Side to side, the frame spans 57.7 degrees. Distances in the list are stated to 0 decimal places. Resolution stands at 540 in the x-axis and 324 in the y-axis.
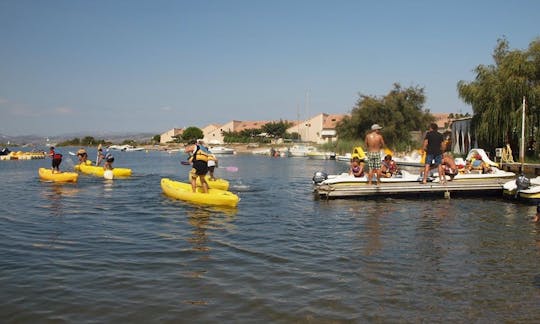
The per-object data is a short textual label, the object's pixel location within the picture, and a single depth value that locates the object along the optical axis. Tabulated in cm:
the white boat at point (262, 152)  7666
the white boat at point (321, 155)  5547
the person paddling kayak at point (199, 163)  1462
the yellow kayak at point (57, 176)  2219
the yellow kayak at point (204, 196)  1427
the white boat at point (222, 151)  7788
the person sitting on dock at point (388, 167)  1789
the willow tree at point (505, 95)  2659
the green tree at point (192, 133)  11494
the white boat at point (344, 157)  4969
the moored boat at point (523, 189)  1511
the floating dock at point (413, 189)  1603
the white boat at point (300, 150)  6402
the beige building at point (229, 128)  11906
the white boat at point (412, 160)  3409
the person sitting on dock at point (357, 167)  1731
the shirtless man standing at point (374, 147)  1502
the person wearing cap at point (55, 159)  2299
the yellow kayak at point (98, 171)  2530
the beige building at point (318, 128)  9331
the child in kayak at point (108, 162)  2492
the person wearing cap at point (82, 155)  2725
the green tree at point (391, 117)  6119
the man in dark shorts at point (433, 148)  1512
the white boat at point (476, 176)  1702
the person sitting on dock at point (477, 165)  1853
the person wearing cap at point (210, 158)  1569
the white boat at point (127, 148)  11081
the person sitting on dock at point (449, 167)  1714
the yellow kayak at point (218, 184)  1812
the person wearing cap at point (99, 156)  2867
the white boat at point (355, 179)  1630
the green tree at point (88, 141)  14658
